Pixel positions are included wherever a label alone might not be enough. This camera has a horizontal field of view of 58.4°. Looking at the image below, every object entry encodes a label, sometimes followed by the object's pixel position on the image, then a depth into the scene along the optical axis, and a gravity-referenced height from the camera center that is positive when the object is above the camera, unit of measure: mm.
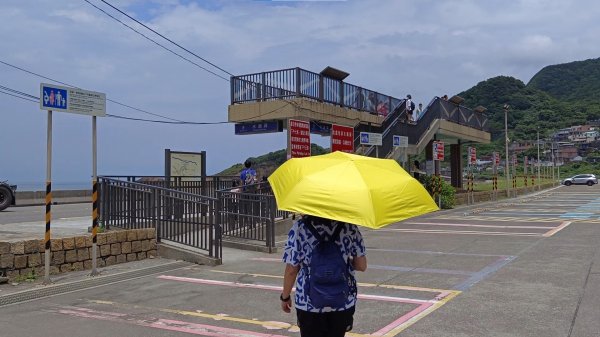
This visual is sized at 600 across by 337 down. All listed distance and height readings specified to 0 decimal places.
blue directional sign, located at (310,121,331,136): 22177 +2196
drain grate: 7344 -1553
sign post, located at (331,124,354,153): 16984 +1343
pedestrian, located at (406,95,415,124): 25141 +3330
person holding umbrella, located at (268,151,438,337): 3355 -257
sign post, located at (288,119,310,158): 15672 +1270
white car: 67938 -509
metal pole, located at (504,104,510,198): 36312 +2226
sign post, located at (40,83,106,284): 8055 +1187
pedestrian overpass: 20625 +3073
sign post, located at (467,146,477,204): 28734 +37
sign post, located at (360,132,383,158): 18075 +1379
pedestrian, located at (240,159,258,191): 15789 +191
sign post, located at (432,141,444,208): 26094 +1175
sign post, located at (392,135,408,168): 21422 +1453
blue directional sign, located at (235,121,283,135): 21373 +2170
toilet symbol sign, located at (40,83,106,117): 8039 +1313
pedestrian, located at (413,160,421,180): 21941 +357
